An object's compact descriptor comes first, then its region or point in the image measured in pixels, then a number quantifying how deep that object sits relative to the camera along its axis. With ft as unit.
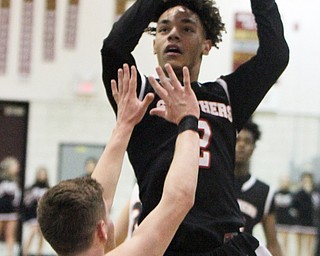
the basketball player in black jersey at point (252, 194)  25.94
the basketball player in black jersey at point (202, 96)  14.73
